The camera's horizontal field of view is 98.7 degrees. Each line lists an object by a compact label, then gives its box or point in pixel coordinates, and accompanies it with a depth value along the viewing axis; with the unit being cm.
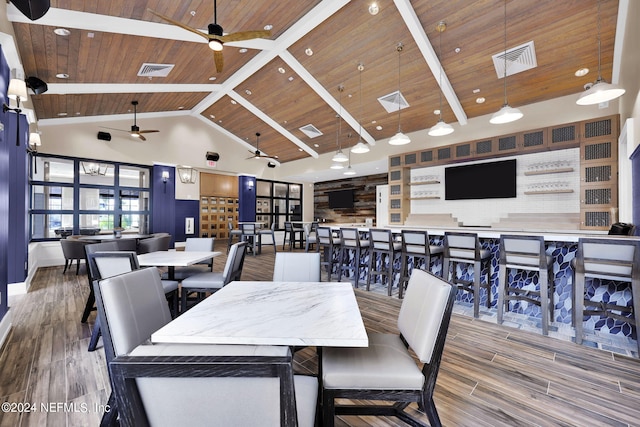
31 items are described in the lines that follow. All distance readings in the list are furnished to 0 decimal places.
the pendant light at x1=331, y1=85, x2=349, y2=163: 537
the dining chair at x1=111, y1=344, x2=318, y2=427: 58
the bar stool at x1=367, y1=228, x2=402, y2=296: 401
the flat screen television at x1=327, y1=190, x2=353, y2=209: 1077
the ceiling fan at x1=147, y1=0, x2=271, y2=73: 323
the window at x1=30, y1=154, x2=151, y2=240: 664
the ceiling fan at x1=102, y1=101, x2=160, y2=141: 715
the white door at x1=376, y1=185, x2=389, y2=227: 958
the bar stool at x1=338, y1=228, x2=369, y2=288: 444
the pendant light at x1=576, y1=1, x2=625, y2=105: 260
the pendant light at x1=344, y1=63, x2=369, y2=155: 493
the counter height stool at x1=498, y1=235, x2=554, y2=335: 276
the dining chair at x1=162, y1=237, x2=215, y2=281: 390
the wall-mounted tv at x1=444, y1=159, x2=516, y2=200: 590
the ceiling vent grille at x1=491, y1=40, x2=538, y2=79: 438
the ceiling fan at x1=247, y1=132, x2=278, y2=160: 899
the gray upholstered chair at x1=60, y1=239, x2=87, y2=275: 551
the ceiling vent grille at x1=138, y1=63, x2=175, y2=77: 530
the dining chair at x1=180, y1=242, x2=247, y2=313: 275
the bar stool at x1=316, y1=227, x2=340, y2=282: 478
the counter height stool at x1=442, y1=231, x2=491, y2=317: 325
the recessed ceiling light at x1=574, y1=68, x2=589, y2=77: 451
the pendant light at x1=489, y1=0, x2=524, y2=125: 313
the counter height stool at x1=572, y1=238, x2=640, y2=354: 238
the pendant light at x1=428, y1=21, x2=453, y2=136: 374
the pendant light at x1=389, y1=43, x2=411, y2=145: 421
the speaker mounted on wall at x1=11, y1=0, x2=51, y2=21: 190
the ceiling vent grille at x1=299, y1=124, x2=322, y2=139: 812
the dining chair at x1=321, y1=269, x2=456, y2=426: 124
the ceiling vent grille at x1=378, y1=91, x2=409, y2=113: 605
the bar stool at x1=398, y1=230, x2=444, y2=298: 361
